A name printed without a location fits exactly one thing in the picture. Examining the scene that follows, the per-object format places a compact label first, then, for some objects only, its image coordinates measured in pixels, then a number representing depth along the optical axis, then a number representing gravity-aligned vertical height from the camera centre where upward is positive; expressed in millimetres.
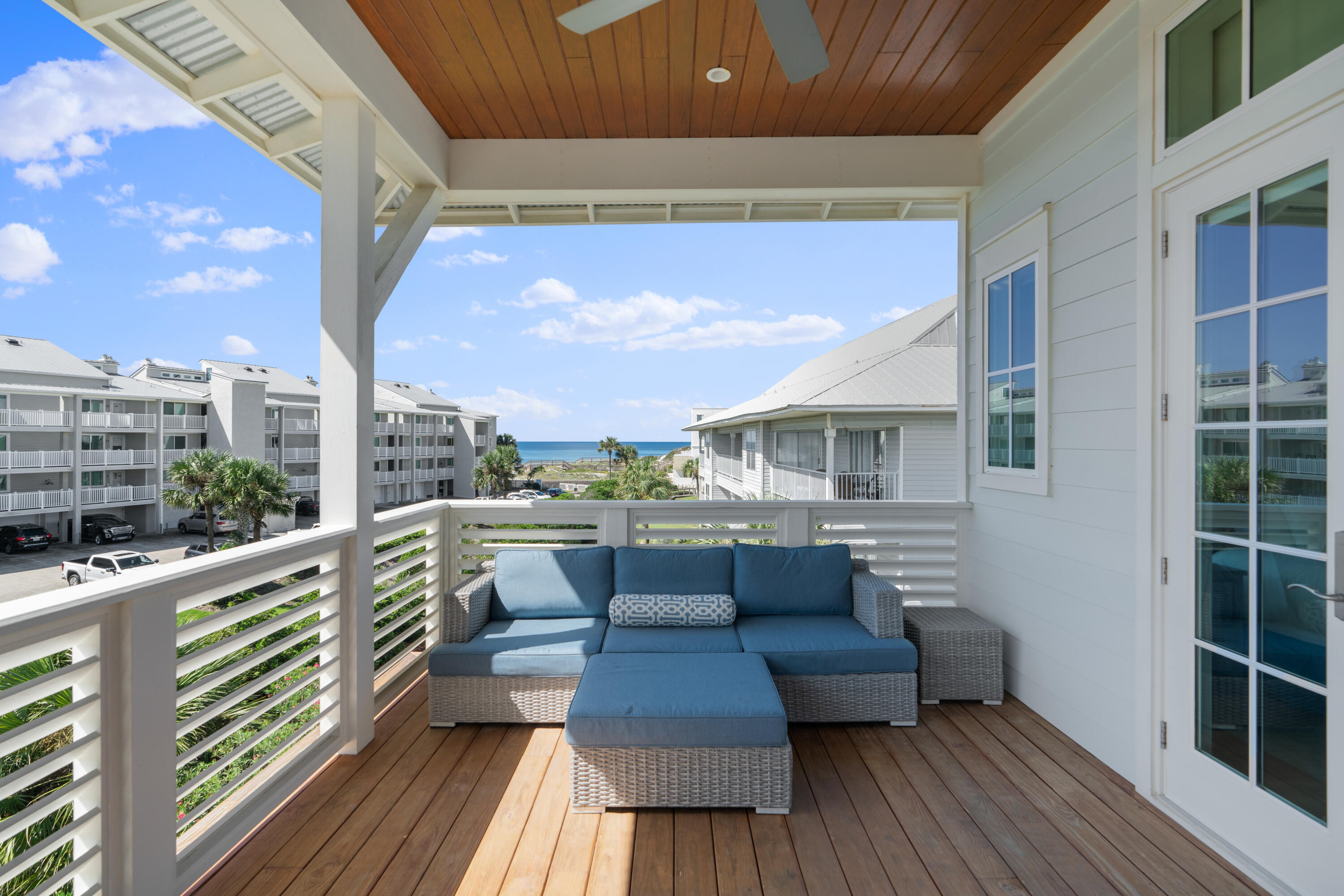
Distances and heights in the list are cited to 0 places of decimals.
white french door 1604 -167
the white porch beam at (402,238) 2781 +1022
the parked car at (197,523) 22828 -2905
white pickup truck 13945 -2879
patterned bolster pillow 3066 -819
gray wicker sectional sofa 2770 -892
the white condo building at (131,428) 15117 +589
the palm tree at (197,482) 20797 -1226
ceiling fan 1752 +1256
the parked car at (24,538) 16062 -2466
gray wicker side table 3059 -1072
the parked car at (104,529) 18328 -2520
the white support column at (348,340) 2484 +433
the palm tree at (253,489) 21391 -1540
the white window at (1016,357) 2846 +459
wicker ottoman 2100 -1058
